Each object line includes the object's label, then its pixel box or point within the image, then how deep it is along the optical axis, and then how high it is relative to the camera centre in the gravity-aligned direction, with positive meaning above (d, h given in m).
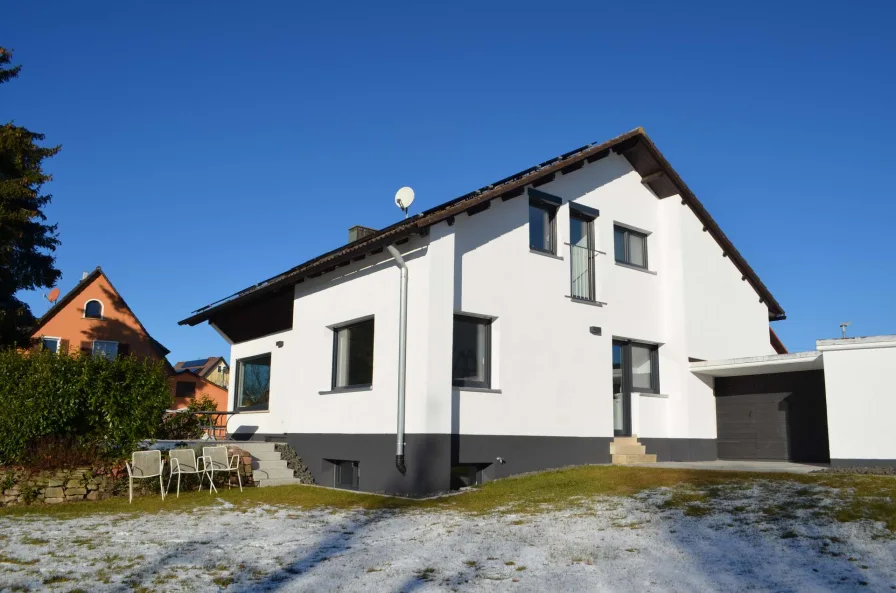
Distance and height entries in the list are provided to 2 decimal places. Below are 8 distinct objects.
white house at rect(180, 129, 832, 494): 12.91 +1.68
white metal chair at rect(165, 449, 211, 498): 12.54 -0.86
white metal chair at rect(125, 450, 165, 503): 12.01 -0.87
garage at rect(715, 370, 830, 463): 16.45 +0.00
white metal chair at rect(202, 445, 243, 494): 13.04 -0.85
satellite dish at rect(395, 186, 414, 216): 15.12 +4.27
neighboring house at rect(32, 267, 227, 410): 37.16 +4.32
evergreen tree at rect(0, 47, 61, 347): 18.08 +5.34
